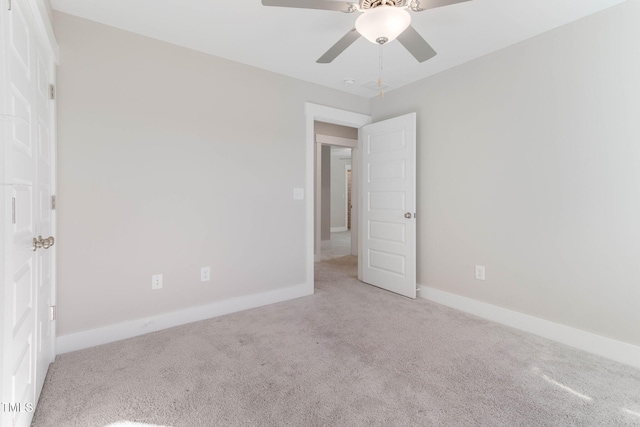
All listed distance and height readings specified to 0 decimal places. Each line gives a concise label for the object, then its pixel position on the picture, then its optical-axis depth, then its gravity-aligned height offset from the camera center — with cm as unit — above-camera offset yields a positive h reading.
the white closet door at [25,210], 112 +0
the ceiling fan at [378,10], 154 +99
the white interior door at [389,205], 337 +4
